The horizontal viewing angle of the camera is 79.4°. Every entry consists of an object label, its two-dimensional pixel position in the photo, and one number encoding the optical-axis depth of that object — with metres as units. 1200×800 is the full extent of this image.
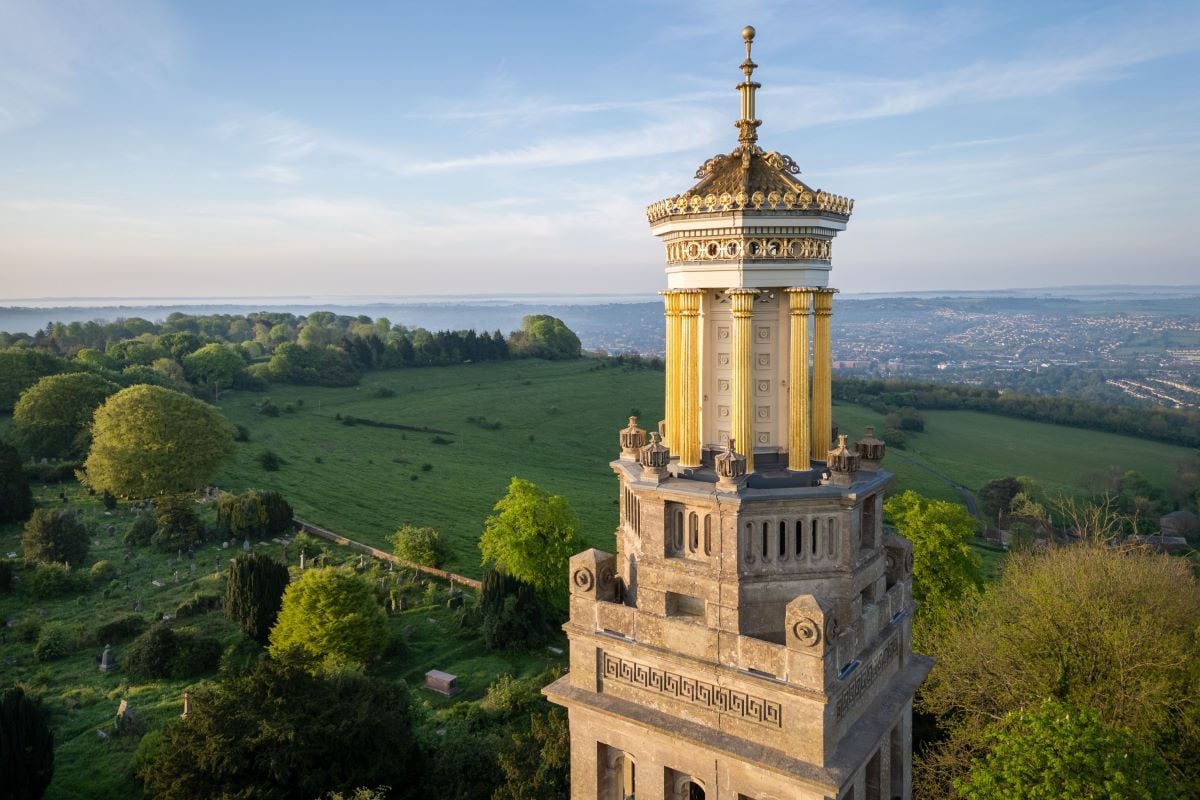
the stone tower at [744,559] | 11.15
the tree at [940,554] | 32.81
